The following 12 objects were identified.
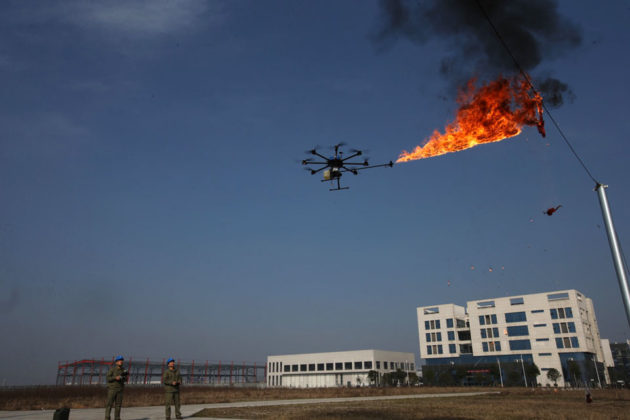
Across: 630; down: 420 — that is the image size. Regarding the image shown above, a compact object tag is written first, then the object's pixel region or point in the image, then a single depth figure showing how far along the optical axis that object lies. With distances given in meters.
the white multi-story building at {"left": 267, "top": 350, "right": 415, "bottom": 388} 111.19
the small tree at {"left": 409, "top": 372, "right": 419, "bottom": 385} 103.53
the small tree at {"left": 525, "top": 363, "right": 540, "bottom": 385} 85.62
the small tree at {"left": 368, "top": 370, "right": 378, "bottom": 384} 96.31
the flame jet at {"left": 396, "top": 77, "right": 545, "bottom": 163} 15.24
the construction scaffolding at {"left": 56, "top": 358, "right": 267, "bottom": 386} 97.06
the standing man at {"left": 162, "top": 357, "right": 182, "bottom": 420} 14.80
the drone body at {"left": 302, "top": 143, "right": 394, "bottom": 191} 19.03
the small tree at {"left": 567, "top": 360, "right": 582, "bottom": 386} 84.91
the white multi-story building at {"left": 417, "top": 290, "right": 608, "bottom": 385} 90.25
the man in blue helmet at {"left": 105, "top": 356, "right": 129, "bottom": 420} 13.98
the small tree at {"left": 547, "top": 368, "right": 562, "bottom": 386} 84.76
